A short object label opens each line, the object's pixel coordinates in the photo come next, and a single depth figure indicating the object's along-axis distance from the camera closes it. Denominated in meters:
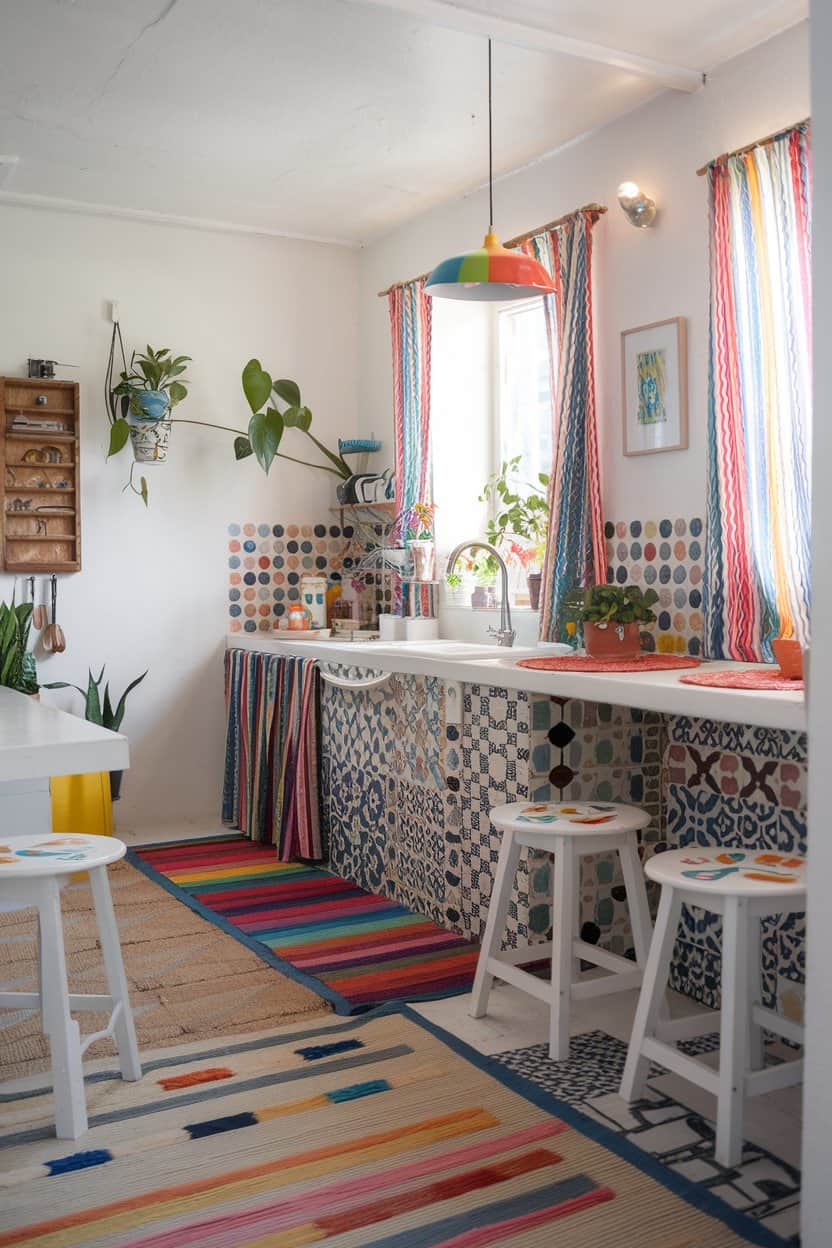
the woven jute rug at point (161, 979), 2.80
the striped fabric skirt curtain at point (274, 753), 4.32
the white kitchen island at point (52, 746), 2.19
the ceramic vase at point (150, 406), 4.71
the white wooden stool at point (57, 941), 2.25
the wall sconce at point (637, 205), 3.55
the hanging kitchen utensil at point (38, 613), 4.74
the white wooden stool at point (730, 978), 2.12
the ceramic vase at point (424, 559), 4.76
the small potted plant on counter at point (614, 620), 3.28
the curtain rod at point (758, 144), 3.02
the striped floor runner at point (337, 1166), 1.95
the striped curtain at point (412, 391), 4.77
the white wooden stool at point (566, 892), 2.58
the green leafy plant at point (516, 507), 4.29
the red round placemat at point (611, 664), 3.03
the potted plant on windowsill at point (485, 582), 4.52
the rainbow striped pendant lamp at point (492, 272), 3.14
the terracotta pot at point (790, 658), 2.71
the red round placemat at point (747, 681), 2.58
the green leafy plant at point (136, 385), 4.73
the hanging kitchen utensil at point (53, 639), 4.73
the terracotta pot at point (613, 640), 3.29
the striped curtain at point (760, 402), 3.03
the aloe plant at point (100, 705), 4.73
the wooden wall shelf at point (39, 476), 4.65
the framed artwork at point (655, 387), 3.48
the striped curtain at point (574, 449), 3.78
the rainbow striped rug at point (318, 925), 3.10
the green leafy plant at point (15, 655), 4.32
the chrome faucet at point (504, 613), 3.92
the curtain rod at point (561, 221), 3.79
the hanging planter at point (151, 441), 4.81
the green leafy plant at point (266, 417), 4.89
